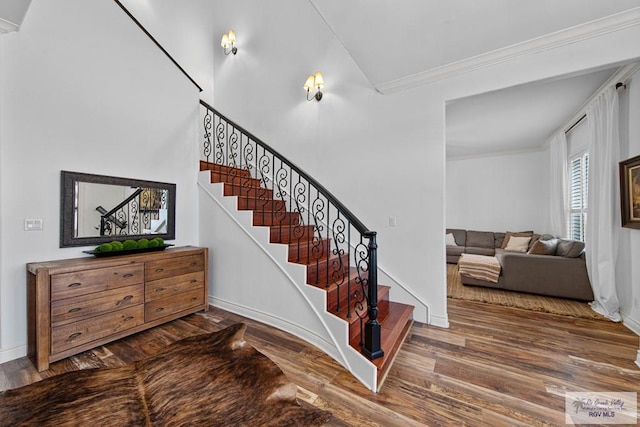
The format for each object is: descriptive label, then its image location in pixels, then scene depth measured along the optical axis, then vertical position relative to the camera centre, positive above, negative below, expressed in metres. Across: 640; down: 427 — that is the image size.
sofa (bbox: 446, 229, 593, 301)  3.63 -0.85
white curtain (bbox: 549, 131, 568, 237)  4.90 +0.54
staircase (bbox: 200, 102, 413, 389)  2.08 -0.28
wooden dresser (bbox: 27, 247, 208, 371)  2.10 -0.77
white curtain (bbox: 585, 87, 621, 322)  3.05 +0.09
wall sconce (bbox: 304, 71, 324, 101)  3.54 +1.77
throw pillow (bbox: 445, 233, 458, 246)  6.63 -0.67
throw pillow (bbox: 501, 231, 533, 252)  5.80 -0.48
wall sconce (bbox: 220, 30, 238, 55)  4.54 +2.96
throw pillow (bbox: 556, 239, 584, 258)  3.75 -0.52
